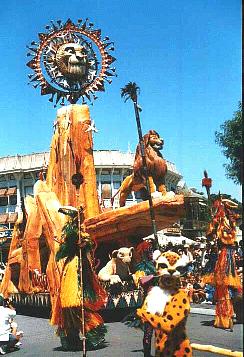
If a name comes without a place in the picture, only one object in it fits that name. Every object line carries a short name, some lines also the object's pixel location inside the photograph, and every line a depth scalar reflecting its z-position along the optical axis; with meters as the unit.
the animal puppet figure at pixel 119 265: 10.80
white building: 34.72
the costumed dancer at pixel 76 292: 7.45
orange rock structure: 10.95
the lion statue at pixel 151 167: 11.23
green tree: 24.64
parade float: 7.57
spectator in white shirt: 7.93
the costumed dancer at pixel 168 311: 4.89
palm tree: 9.70
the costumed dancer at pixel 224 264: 8.86
